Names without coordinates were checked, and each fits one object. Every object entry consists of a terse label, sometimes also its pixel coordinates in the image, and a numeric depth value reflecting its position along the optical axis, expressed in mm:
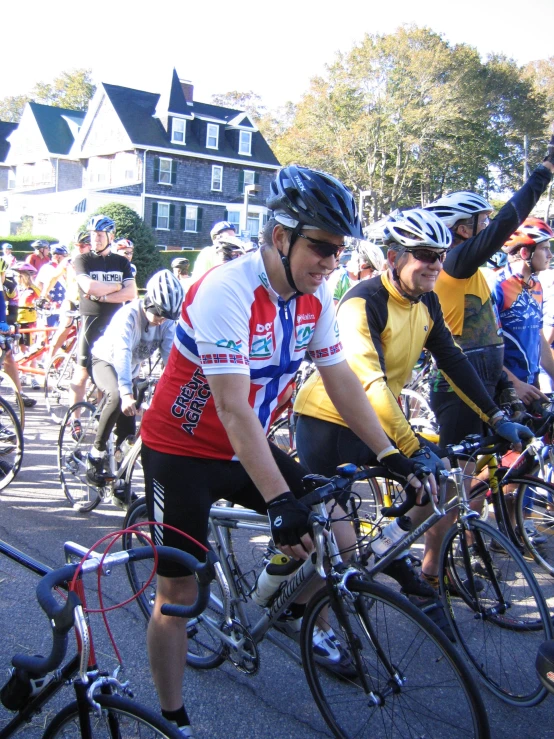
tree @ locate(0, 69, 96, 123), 74000
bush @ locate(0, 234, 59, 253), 42869
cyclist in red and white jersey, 2441
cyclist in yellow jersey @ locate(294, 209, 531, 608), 3369
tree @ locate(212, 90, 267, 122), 67625
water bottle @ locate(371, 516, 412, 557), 3104
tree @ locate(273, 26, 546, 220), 42094
